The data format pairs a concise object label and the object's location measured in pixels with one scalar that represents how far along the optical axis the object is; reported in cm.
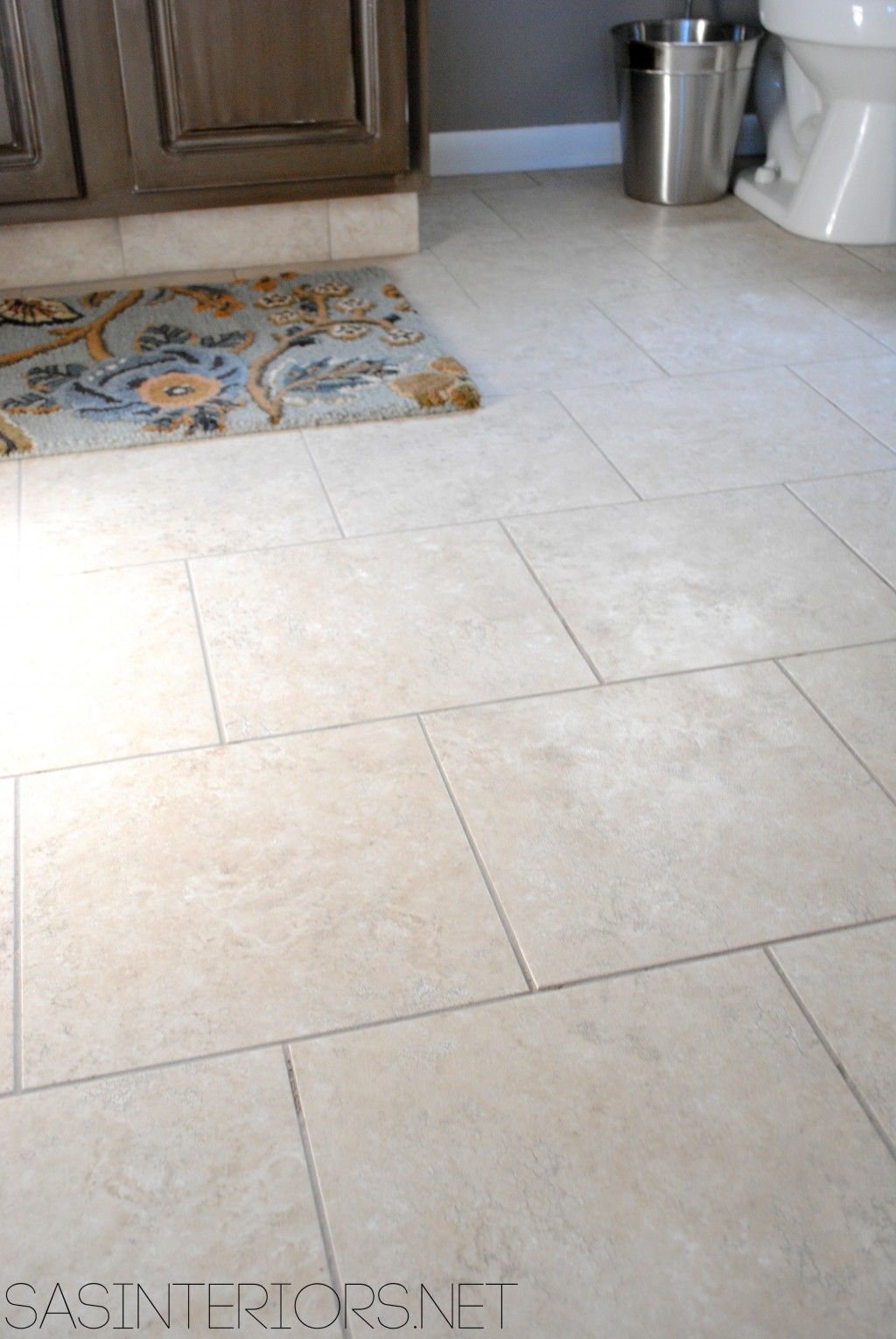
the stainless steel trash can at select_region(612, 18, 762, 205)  286
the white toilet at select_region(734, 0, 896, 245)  261
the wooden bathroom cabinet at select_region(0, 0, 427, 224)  232
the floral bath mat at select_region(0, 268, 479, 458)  204
